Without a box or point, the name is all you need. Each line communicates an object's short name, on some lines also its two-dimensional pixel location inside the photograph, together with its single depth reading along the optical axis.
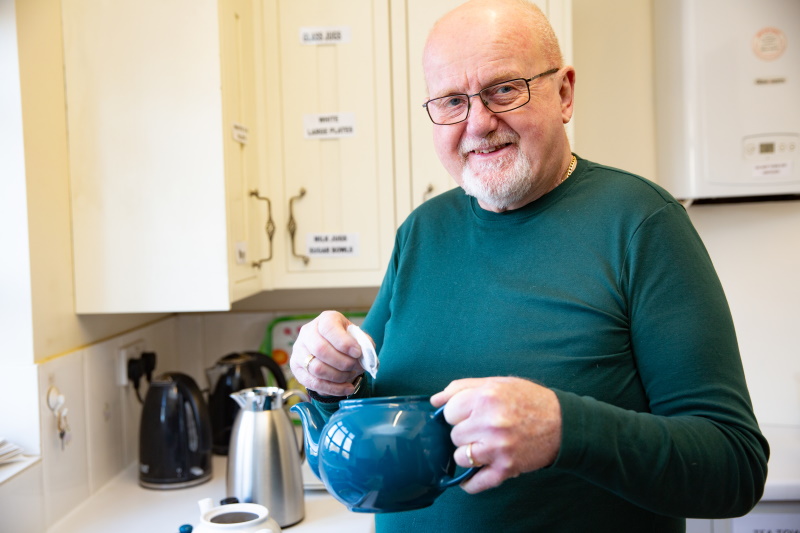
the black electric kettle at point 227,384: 2.04
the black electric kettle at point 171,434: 1.77
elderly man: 0.79
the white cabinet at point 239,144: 1.66
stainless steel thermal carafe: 1.54
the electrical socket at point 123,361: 1.86
